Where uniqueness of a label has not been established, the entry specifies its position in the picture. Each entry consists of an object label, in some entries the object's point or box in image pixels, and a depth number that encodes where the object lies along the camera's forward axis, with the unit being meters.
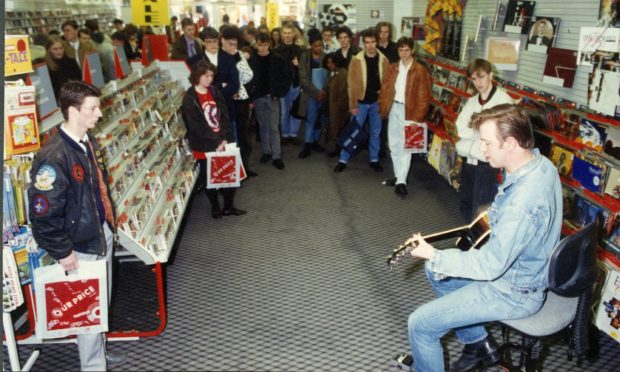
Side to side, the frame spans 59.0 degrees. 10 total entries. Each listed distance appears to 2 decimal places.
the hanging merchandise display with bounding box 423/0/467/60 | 6.41
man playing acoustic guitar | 2.30
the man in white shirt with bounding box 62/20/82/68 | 8.12
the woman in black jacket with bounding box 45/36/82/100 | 6.26
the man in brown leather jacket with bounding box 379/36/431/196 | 5.79
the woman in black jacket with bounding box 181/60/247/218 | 4.94
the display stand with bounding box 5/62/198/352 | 3.55
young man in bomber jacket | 2.65
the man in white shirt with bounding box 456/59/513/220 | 4.19
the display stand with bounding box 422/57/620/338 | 3.40
